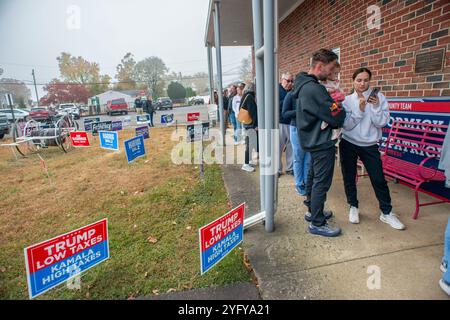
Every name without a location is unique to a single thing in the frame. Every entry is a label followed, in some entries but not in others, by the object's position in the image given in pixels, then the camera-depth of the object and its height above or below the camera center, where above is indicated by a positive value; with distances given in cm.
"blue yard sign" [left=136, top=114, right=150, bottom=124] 1265 -42
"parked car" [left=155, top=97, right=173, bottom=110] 3362 +69
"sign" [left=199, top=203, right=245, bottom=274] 188 -101
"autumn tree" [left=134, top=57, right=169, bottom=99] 6729 +1061
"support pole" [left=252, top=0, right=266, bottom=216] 249 +34
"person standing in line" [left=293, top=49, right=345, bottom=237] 228 -15
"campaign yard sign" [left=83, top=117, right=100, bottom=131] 1008 -48
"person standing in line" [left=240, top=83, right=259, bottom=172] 456 -38
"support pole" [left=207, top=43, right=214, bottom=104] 1291 +175
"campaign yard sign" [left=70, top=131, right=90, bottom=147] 625 -61
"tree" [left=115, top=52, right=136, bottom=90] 6156 +921
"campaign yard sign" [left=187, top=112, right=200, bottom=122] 871 -31
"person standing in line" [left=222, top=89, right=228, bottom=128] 941 -3
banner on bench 310 -25
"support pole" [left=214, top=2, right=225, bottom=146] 667 +116
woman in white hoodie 260 -36
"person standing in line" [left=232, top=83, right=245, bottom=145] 705 -13
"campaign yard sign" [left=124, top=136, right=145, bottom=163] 473 -69
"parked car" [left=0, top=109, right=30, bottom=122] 2080 +35
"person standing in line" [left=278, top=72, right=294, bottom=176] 385 -52
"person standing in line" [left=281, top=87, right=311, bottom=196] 342 -73
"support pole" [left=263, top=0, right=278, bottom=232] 225 +0
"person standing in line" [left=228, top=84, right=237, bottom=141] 778 +16
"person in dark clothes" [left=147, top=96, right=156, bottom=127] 1380 +15
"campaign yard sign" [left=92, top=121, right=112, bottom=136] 901 -47
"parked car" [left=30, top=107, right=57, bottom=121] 2350 +30
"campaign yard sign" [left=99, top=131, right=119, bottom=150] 502 -53
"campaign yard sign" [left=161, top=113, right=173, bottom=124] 1202 -45
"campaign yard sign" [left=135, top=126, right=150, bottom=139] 574 -46
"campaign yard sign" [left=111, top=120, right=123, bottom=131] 889 -48
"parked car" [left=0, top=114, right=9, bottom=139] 1246 -35
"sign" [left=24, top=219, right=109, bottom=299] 161 -96
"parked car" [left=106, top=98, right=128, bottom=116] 2888 +60
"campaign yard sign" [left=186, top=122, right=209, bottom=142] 462 -43
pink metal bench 292 -72
